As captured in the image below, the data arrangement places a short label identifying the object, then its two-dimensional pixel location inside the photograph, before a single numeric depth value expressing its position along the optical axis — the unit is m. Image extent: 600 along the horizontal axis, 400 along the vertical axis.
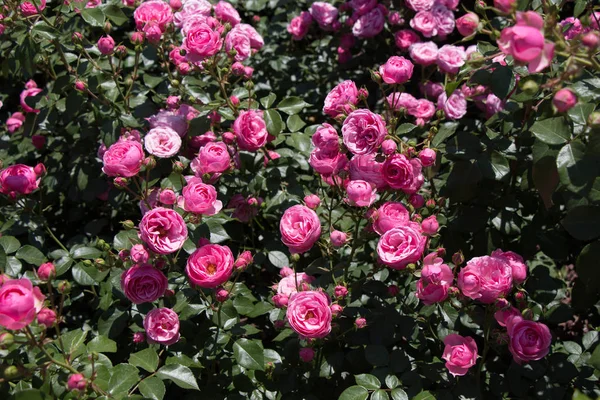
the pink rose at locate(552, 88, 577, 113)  1.47
